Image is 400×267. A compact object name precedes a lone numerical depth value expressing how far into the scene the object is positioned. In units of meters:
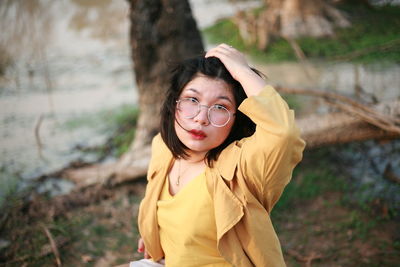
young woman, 1.39
